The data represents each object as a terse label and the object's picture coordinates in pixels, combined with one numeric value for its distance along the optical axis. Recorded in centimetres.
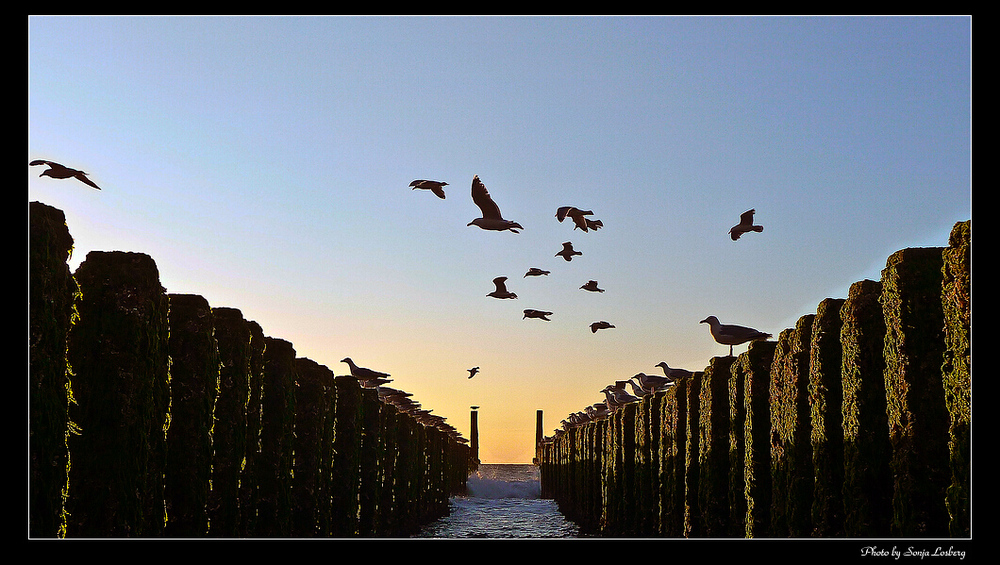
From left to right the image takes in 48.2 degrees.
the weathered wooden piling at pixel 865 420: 1281
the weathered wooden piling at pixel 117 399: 1162
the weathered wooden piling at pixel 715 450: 1908
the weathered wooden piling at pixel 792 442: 1487
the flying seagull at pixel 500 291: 2330
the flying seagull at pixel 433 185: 1761
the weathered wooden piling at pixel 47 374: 950
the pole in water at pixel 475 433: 12769
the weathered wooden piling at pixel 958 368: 1006
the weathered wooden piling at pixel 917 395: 1138
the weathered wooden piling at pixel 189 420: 1402
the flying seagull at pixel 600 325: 2784
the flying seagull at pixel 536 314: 2462
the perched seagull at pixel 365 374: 3195
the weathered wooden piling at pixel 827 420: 1385
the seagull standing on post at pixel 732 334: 2192
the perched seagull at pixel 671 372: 2989
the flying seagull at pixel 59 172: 1316
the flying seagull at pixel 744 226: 2008
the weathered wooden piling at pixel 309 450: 1936
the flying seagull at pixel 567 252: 2230
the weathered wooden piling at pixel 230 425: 1531
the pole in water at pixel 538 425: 12912
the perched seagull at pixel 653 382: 3145
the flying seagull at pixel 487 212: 1795
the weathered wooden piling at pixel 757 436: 1677
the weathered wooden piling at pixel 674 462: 2225
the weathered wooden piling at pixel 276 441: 1766
